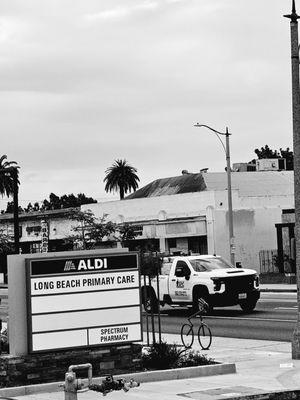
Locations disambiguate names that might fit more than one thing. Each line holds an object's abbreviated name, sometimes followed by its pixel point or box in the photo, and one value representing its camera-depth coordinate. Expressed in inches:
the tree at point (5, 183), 3734.5
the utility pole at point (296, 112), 673.6
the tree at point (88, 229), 2425.0
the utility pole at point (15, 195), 771.3
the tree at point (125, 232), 2395.4
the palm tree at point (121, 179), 3806.6
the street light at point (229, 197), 1775.3
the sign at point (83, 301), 550.3
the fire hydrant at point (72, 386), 340.8
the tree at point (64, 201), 5123.0
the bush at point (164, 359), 585.9
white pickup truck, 1108.5
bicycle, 742.9
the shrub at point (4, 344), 581.9
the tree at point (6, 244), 2901.1
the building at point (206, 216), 2255.2
